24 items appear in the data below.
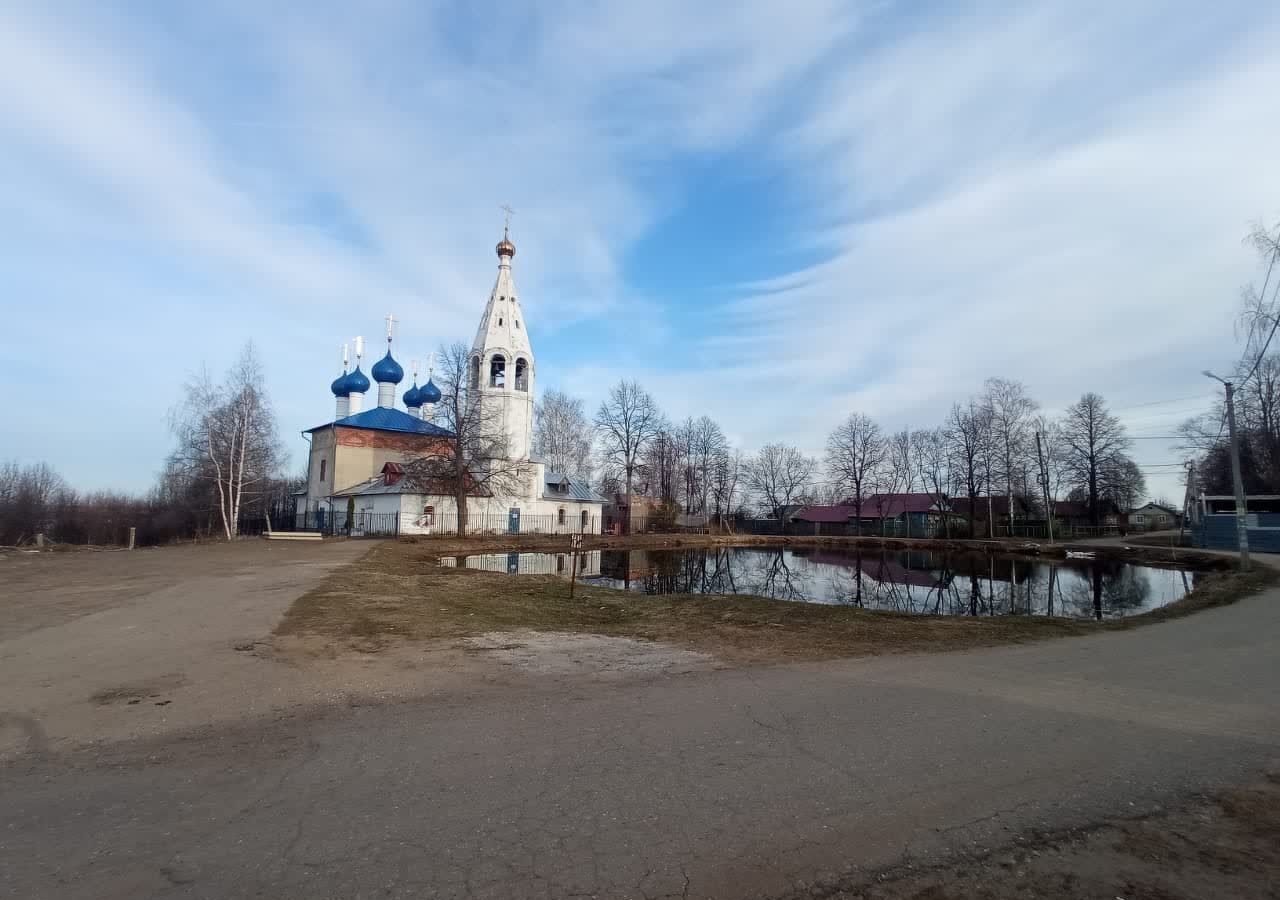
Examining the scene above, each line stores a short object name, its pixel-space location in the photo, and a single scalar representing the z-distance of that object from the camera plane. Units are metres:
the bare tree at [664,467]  61.38
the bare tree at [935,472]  59.31
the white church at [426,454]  39.28
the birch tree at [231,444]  35.56
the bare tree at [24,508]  39.53
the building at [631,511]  55.41
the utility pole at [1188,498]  43.14
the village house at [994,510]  56.90
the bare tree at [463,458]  34.78
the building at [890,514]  62.03
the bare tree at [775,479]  78.75
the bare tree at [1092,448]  59.44
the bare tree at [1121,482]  60.06
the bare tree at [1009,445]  54.12
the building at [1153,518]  69.12
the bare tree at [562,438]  63.59
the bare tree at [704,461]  67.69
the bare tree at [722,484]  69.56
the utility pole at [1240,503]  21.62
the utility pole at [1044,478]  49.04
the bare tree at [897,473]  67.12
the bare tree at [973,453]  55.03
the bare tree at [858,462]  64.44
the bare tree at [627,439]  56.41
